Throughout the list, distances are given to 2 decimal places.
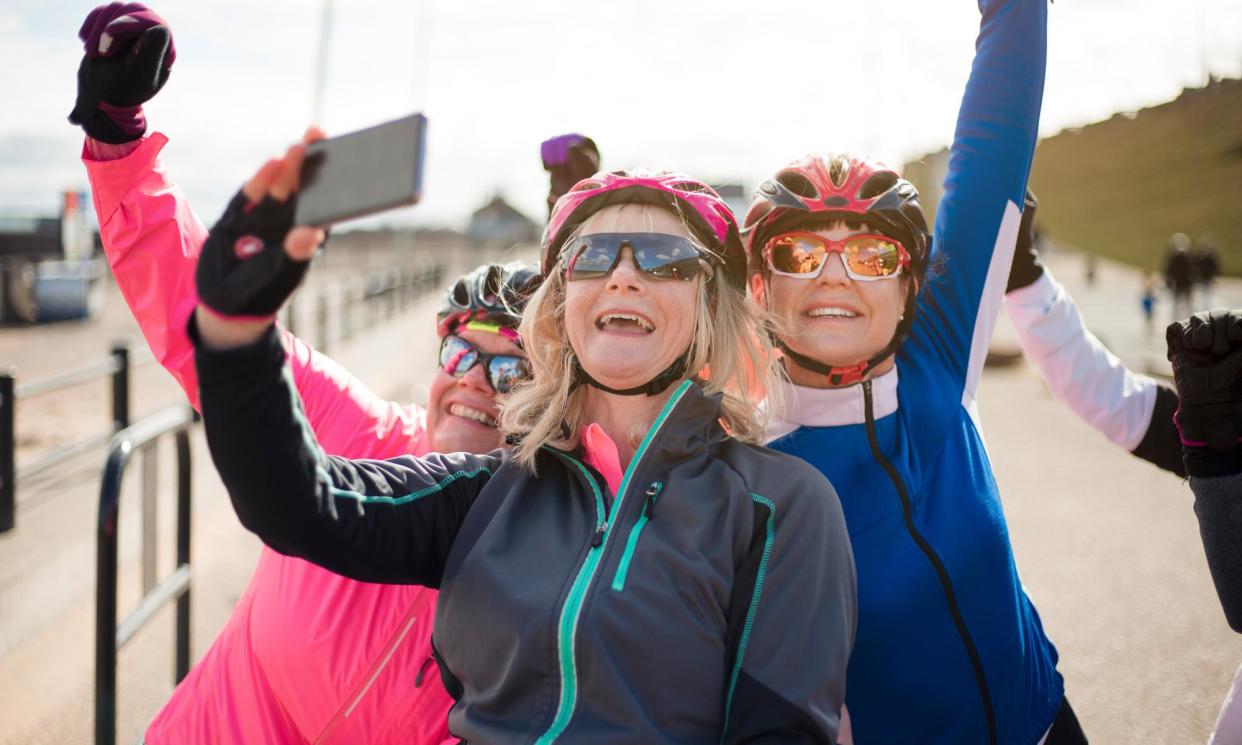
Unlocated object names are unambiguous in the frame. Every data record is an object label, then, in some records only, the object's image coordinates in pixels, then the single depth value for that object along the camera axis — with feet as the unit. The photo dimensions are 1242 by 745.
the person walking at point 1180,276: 64.90
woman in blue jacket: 7.12
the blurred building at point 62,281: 62.80
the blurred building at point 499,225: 289.47
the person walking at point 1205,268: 69.77
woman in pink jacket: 6.41
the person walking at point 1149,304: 56.44
